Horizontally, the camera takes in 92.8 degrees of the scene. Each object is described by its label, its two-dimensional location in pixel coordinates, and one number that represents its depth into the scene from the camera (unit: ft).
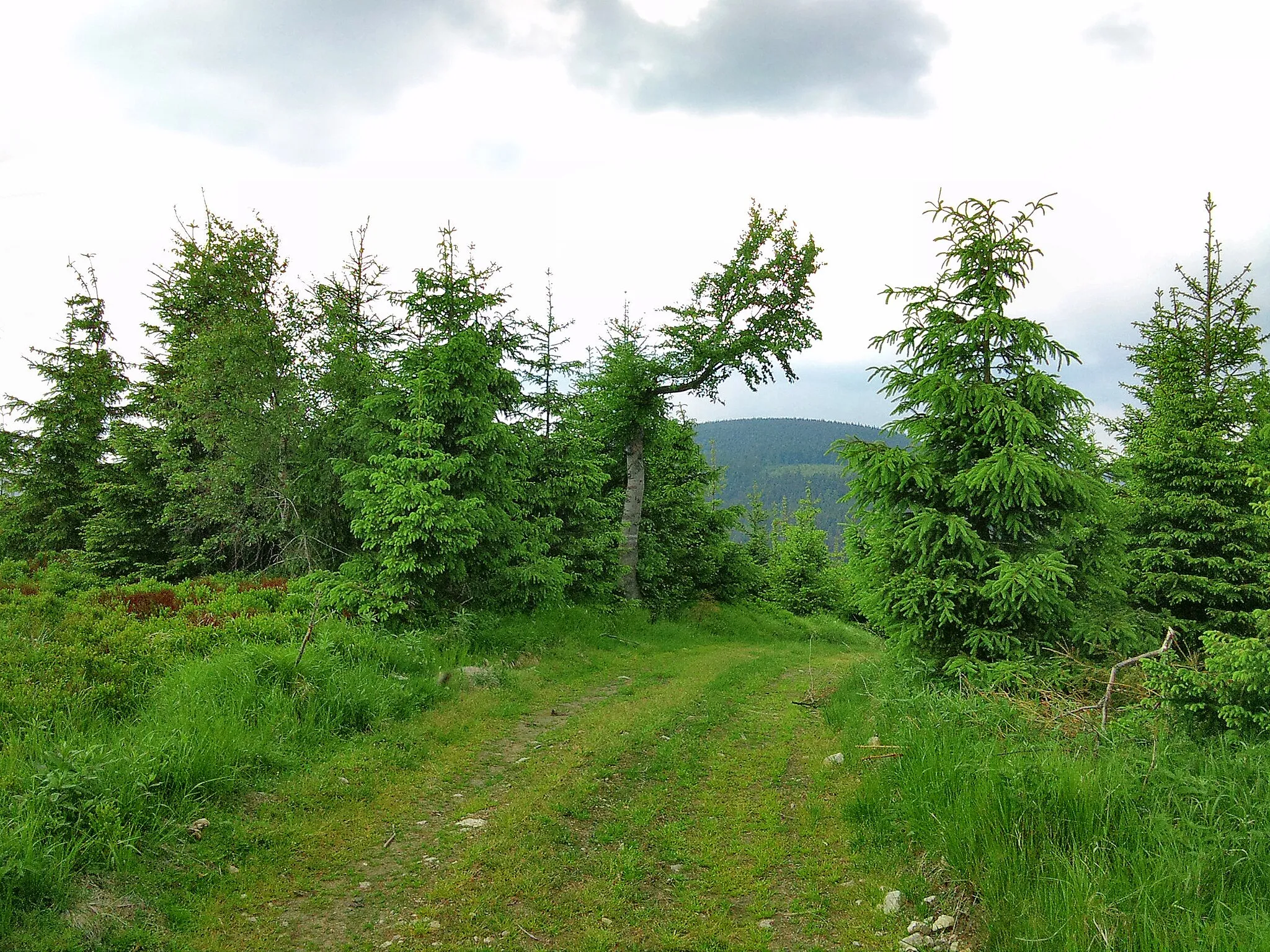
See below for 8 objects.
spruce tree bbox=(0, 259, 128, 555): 58.80
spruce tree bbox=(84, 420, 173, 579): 51.08
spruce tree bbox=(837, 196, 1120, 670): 24.93
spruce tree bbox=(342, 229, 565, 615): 34.24
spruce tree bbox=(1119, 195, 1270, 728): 34.83
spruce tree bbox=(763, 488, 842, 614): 91.91
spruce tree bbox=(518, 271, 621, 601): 50.96
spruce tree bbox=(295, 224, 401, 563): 41.04
